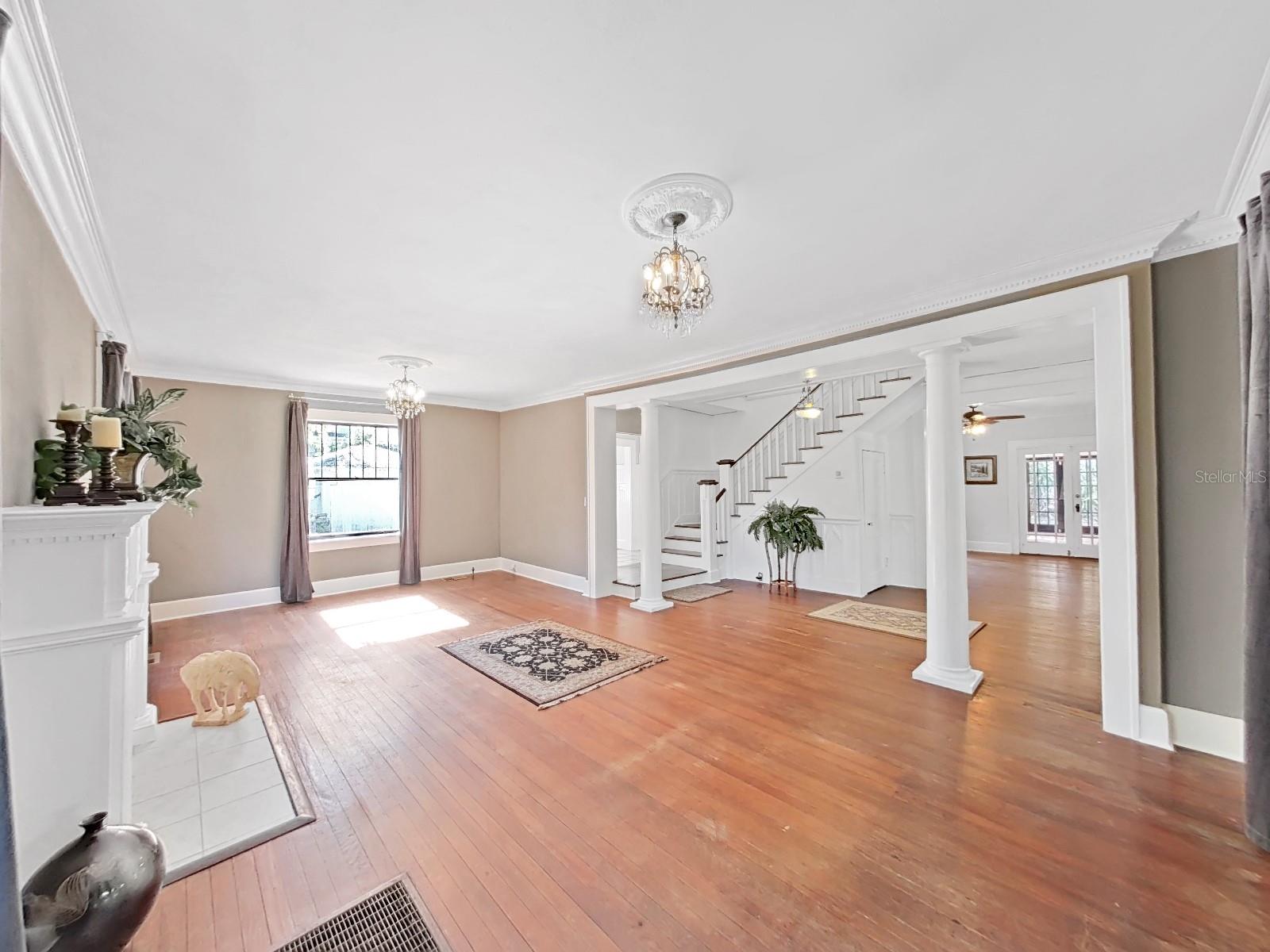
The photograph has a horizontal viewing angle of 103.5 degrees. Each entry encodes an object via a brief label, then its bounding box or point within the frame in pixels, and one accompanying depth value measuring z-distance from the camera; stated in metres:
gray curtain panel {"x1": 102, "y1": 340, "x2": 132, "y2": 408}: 3.49
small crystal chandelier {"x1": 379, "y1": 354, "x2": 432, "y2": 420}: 4.98
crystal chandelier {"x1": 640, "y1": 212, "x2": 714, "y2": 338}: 2.07
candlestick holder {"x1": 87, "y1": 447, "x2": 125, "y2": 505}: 1.76
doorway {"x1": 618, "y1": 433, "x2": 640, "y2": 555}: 8.09
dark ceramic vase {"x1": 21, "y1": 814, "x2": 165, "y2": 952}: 1.26
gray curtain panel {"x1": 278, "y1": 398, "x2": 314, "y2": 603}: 5.89
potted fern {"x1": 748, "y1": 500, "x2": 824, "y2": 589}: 6.23
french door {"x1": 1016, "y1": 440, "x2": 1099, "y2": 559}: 8.67
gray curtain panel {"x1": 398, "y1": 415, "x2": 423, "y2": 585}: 6.80
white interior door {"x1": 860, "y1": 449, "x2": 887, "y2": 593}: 6.07
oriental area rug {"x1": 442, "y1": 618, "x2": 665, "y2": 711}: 3.49
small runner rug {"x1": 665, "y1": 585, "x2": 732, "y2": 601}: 6.04
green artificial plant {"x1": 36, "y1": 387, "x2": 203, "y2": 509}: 1.81
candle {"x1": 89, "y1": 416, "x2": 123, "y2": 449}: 1.75
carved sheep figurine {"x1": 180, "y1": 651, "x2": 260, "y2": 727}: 2.98
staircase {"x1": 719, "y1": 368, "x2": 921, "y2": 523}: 5.79
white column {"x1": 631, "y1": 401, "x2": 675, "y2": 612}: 5.61
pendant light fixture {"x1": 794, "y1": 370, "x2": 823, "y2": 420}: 6.05
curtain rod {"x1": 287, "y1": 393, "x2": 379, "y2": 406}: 6.04
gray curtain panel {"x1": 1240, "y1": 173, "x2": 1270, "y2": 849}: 1.84
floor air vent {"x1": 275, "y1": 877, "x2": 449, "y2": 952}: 1.57
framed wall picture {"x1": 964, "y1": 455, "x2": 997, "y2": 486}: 9.44
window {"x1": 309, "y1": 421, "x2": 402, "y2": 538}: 6.49
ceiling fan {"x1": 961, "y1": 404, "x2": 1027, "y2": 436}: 6.58
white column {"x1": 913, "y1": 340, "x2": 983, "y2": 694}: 3.40
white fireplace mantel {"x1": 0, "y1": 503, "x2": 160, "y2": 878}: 1.40
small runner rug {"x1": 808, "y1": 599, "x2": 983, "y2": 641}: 4.64
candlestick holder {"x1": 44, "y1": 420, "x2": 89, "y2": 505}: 1.69
